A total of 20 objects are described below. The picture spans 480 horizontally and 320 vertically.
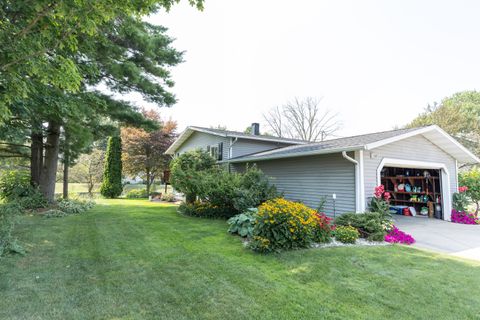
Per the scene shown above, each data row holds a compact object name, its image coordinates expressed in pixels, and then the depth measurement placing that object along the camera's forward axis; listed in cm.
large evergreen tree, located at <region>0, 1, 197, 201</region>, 701
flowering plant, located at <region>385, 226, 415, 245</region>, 626
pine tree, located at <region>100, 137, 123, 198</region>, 1895
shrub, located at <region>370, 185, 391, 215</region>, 707
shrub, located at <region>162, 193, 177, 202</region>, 1730
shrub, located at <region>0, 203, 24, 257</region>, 483
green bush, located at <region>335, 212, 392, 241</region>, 625
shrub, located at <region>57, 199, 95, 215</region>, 1042
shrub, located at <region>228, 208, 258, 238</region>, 645
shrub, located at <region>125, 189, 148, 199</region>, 2061
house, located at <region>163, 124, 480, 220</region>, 770
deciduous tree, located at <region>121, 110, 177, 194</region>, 2122
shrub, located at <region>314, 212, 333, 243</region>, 575
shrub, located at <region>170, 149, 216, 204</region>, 1066
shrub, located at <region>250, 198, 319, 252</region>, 515
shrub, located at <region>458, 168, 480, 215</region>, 1066
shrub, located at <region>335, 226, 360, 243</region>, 586
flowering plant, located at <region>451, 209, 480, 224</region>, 941
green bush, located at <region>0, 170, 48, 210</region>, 1015
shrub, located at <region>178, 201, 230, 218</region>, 998
